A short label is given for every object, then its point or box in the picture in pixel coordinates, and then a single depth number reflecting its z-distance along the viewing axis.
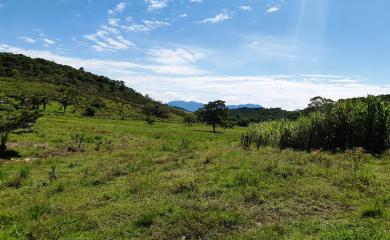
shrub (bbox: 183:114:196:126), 114.94
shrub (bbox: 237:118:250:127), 141.50
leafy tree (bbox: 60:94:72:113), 99.62
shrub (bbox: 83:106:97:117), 100.32
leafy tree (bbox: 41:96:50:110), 95.76
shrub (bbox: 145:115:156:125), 95.84
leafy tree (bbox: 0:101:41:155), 28.67
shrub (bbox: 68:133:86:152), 32.47
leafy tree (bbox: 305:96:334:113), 31.61
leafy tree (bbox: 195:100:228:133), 89.19
